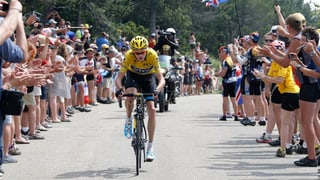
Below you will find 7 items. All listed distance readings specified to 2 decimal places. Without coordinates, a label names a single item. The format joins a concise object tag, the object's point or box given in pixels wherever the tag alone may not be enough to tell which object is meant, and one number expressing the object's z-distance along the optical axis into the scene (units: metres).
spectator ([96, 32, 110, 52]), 29.94
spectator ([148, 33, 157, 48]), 27.71
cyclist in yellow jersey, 11.27
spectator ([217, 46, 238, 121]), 18.98
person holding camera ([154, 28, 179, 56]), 22.52
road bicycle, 10.55
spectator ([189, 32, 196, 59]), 46.06
